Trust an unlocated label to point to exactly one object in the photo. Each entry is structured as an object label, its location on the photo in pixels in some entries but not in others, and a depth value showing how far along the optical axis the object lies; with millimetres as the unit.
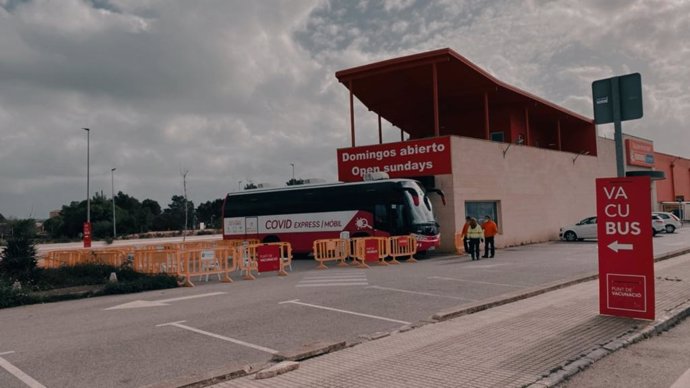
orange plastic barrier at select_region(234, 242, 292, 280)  16719
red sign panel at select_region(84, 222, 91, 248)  39531
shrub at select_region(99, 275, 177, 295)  14094
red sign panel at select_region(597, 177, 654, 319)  7879
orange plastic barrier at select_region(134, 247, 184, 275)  15852
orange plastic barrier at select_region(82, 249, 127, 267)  18312
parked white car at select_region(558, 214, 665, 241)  31500
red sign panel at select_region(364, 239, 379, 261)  19453
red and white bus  22484
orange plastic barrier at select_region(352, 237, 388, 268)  19203
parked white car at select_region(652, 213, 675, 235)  34812
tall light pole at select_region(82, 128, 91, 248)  39531
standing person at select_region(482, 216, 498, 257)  21297
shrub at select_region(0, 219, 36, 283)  15188
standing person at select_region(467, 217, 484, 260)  20781
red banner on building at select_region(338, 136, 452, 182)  25562
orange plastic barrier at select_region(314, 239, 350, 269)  19781
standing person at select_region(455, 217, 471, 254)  21252
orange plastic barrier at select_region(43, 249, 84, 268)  19405
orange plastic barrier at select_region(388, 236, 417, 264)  20531
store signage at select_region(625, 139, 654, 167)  48916
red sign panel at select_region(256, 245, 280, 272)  17250
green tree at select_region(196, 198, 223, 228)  96206
